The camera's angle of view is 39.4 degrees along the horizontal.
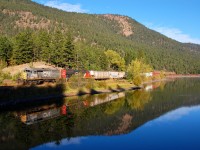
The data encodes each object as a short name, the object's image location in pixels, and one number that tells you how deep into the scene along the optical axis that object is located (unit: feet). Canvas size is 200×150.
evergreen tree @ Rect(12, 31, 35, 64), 338.34
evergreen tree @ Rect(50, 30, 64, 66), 362.92
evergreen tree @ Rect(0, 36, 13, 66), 352.44
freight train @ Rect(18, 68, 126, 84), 267.18
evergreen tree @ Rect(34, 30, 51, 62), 366.84
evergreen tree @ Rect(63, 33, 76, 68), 367.04
